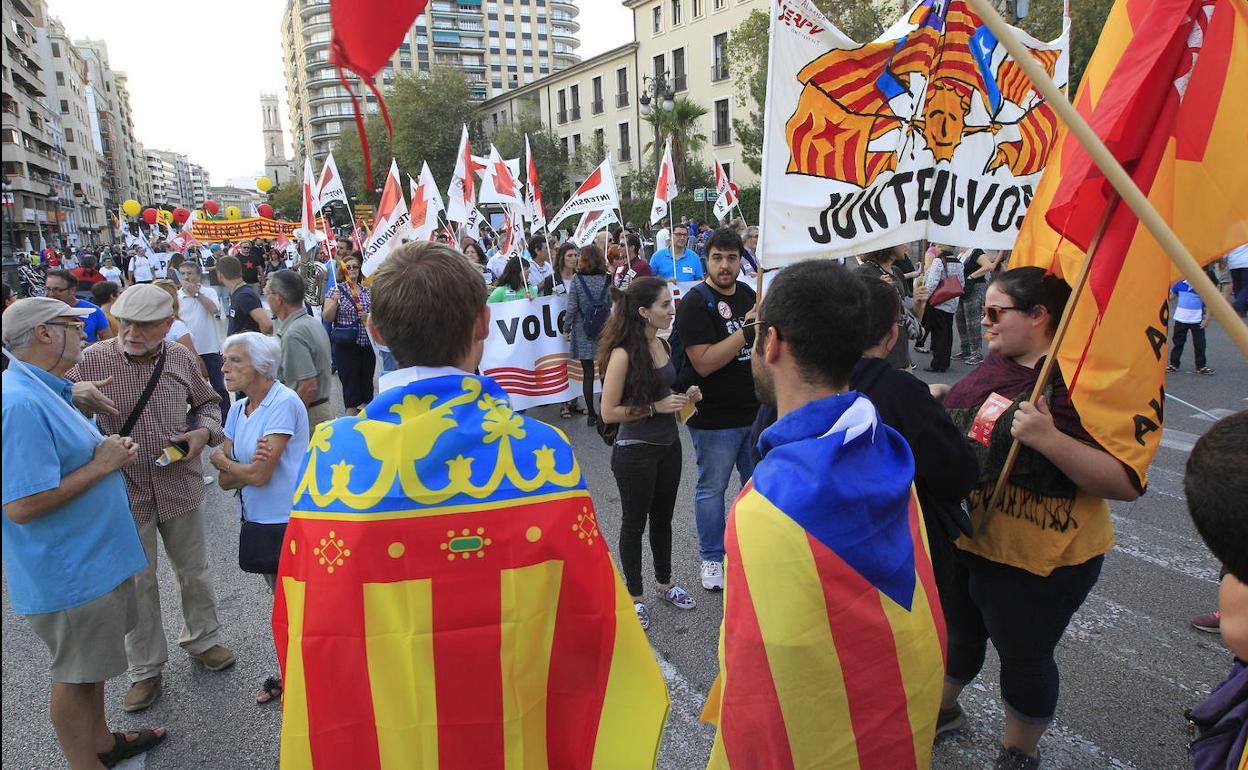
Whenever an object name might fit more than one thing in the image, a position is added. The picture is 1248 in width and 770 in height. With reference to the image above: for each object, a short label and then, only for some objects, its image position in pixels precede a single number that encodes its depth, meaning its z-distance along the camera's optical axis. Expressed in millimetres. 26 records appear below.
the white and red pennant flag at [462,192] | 9883
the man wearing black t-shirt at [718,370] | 4070
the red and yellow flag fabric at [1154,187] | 2168
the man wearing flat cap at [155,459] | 3559
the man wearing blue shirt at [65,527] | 2691
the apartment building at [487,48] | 97125
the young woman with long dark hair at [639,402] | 3902
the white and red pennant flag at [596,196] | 10168
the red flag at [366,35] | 1752
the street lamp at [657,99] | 22016
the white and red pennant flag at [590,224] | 10383
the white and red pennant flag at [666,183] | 12250
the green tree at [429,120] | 46500
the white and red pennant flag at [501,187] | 10328
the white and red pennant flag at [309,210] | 9953
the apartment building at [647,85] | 42500
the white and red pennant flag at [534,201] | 12016
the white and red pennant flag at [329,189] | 9617
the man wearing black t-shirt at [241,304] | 7008
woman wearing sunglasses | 2396
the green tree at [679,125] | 36969
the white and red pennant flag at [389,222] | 8416
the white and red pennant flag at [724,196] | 14469
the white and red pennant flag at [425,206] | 8922
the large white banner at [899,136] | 3492
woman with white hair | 3379
